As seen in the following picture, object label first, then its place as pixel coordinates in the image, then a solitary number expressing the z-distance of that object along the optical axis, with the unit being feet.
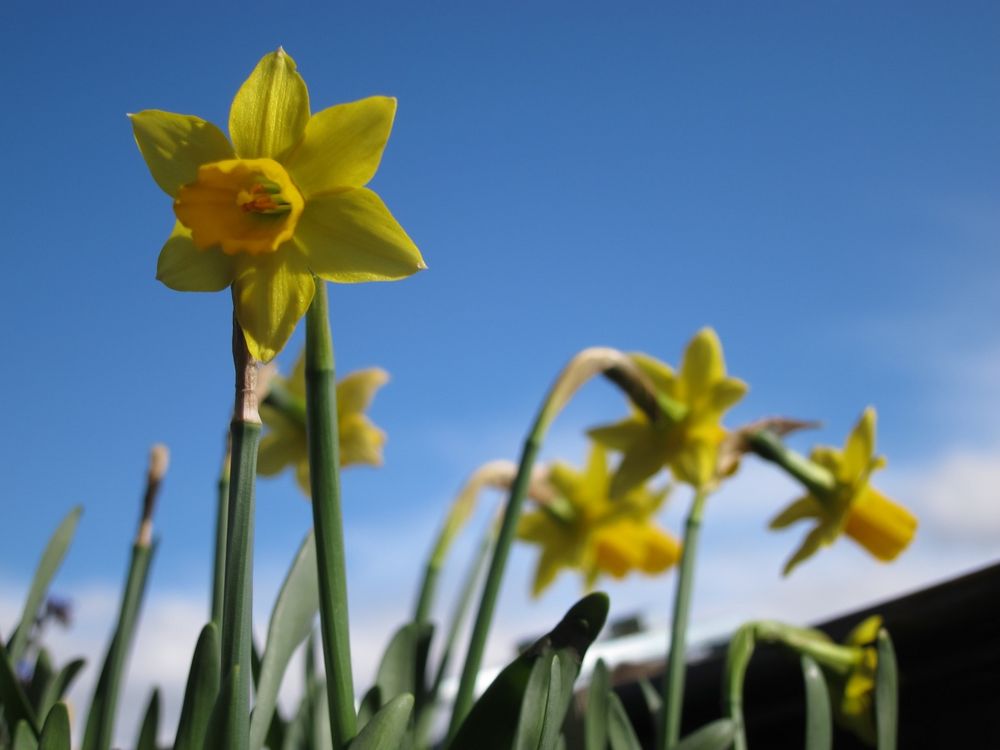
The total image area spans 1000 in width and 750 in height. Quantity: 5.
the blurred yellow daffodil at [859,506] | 1.86
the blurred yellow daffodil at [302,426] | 1.87
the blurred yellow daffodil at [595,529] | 2.06
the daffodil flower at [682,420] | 1.87
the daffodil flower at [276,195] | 1.30
